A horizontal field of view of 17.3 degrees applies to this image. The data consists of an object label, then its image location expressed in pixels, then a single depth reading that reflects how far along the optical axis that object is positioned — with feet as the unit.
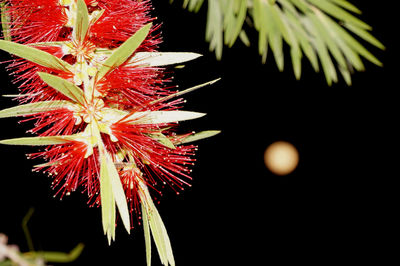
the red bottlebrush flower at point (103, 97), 1.93
